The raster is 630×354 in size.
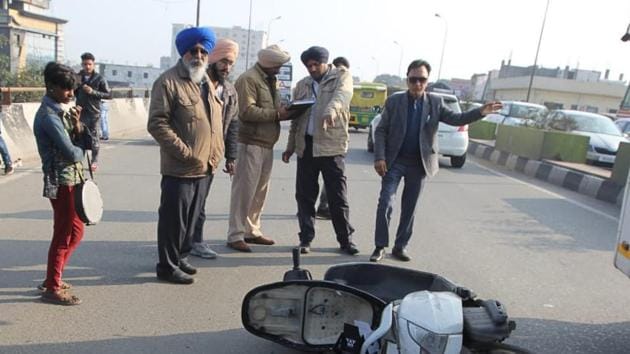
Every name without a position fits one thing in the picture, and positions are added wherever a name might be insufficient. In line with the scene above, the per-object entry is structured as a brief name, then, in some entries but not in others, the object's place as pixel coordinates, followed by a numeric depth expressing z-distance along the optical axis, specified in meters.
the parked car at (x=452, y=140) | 12.38
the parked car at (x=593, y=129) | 13.49
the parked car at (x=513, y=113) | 18.91
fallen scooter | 2.30
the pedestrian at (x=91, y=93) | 8.57
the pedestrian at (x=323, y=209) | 6.89
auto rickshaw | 20.80
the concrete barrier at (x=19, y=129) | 8.95
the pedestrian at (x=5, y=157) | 7.97
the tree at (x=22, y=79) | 12.26
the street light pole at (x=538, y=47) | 37.14
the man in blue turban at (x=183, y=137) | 4.00
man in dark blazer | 5.14
